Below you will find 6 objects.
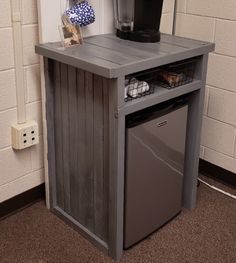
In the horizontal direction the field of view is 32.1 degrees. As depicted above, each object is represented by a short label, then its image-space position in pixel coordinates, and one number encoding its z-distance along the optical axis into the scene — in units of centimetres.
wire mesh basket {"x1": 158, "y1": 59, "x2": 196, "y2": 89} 167
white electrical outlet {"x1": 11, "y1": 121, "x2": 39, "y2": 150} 177
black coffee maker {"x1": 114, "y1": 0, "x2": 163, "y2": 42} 170
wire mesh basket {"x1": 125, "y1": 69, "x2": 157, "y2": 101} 151
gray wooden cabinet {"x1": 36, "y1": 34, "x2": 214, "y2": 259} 146
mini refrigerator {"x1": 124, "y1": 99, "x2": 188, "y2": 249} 156
